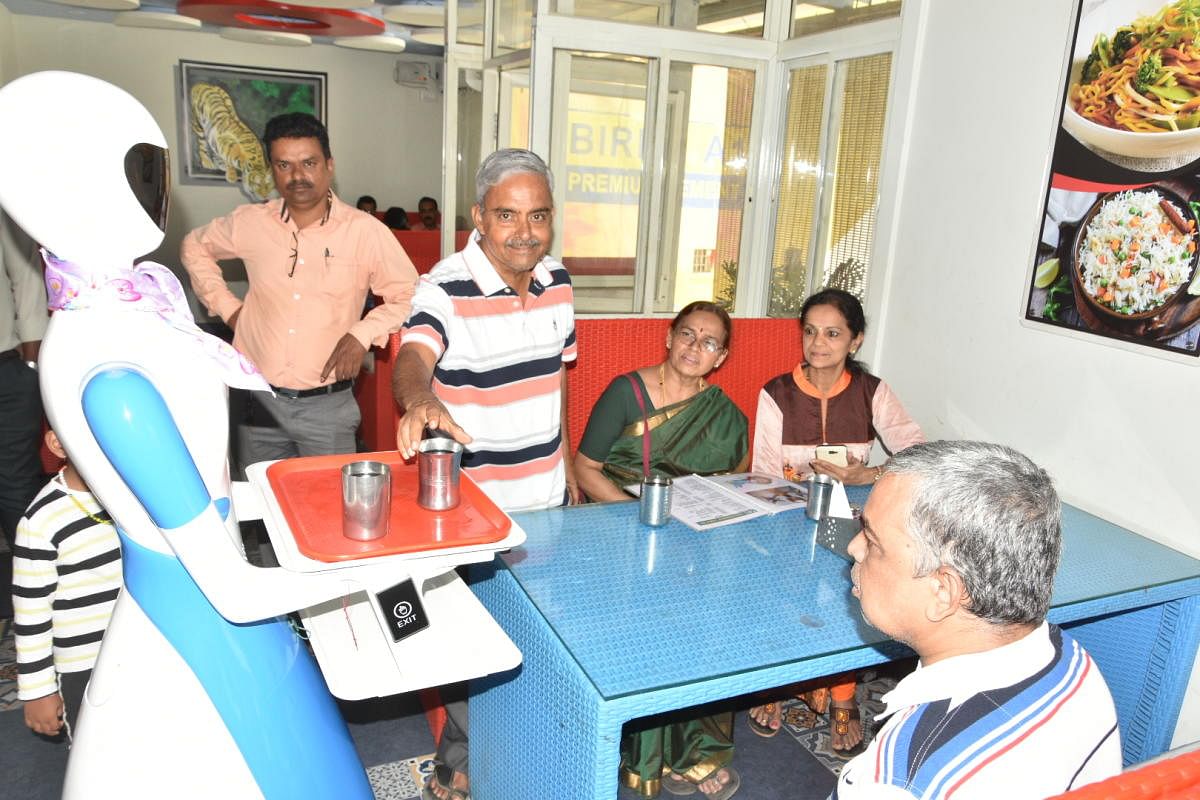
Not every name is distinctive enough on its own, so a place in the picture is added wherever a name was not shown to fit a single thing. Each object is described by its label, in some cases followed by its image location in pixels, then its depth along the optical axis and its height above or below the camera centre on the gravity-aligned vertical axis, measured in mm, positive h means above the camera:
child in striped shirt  1611 -781
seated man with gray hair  991 -526
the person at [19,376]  2742 -668
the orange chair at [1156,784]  784 -497
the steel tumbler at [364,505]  1349 -486
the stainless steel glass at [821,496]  2160 -685
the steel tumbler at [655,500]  2068 -692
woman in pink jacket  2748 -616
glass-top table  1472 -767
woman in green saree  2553 -631
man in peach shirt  2895 -402
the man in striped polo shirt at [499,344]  2070 -363
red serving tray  1330 -540
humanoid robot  1184 -430
